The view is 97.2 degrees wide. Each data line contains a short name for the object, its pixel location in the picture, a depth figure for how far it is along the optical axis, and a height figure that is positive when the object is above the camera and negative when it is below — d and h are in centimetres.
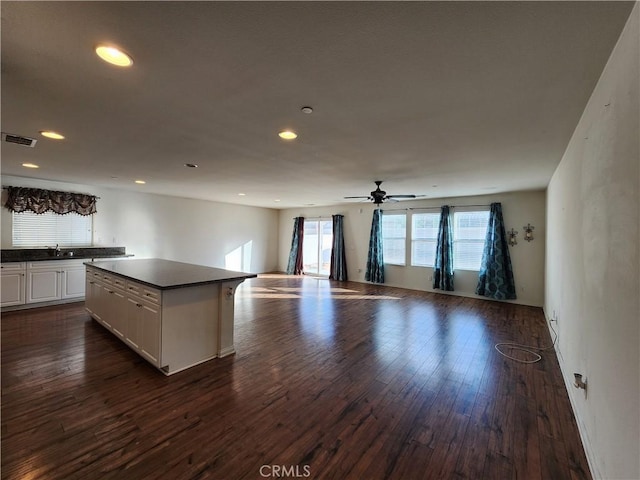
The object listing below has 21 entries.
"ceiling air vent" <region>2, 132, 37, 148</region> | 268 +89
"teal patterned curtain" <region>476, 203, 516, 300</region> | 598 -45
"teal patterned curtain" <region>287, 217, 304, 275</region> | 962 -40
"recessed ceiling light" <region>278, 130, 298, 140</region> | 261 +96
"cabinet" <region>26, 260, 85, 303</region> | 484 -88
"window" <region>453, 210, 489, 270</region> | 639 +4
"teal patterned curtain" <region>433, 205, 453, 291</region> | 667 -25
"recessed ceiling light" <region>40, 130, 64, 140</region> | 272 +96
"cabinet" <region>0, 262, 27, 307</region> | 455 -86
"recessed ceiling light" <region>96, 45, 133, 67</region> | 147 +96
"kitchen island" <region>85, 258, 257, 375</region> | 276 -85
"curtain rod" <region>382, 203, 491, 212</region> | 632 +79
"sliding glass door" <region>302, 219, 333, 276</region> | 923 -31
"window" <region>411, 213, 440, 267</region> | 708 +2
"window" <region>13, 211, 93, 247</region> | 509 +4
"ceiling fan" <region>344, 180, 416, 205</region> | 473 +72
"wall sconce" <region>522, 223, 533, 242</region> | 582 +16
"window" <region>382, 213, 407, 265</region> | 761 +3
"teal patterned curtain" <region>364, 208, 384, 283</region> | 784 -38
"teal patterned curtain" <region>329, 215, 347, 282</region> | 859 -52
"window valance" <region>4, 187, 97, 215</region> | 494 +57
